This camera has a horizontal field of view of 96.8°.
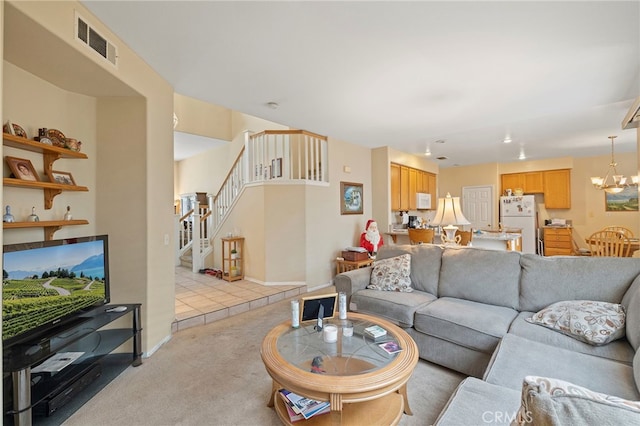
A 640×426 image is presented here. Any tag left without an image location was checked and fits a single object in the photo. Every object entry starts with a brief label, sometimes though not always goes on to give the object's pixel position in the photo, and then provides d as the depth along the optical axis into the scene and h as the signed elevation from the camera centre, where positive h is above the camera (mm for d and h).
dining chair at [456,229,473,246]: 4305 -407
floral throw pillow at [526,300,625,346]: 1798 -735
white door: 7555 +166
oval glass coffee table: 1387 -854
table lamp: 3292 -21
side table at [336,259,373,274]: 4680 -878
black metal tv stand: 1527 -1035
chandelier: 5074 +517
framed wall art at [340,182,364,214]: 5203 +265
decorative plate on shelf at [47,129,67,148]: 2100 +580
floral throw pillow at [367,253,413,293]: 2936 -668
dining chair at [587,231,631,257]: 4102 -510
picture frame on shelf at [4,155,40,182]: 1865 +308
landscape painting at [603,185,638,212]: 6074 +217
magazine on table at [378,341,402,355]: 1713 -840
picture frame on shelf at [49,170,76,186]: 2123 +284
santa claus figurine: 5012 -480
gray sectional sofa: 736 -823
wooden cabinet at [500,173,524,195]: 7285 +776
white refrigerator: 6781 -149
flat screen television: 1683 -473
